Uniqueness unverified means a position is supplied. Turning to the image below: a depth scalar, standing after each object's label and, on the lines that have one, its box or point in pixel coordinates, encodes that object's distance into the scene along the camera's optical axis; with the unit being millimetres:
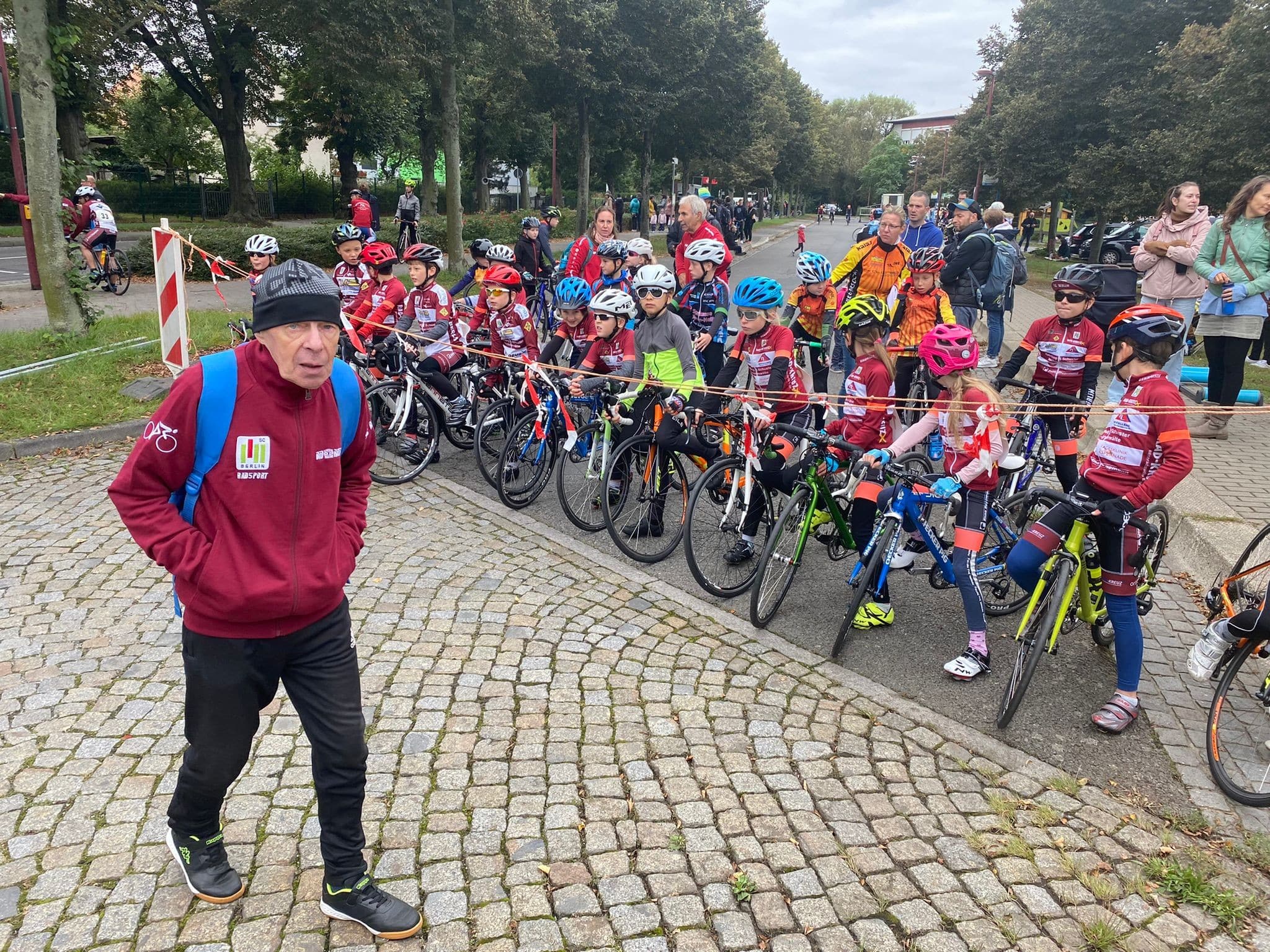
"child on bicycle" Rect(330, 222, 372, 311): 9828
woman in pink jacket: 8297
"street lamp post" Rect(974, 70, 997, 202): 38688
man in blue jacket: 10445
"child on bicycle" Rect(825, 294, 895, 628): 5262
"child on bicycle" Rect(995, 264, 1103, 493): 6195
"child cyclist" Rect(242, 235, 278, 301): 9359
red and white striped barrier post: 7613
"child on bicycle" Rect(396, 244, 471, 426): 8000
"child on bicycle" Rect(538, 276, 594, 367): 7430
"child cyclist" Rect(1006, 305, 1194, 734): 3996
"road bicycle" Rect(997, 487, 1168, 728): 4109
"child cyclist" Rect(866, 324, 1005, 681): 4652
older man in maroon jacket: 2461
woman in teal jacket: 7465
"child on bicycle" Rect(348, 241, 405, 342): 8625
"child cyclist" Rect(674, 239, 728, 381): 8117
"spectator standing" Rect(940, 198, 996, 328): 10398
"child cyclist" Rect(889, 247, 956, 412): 7867
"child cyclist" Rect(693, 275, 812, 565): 5711
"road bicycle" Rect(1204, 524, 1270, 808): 3826
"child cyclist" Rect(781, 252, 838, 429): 7516
